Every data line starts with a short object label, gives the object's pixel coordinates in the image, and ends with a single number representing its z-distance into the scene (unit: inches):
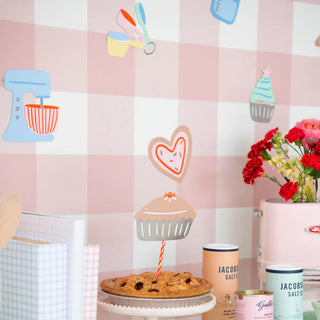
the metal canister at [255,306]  76.9
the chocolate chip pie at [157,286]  76.2
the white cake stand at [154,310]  75.2
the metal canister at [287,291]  78.8
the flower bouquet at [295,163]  85.8
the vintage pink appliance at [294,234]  85.3
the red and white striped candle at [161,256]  81.9
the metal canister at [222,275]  82.0
